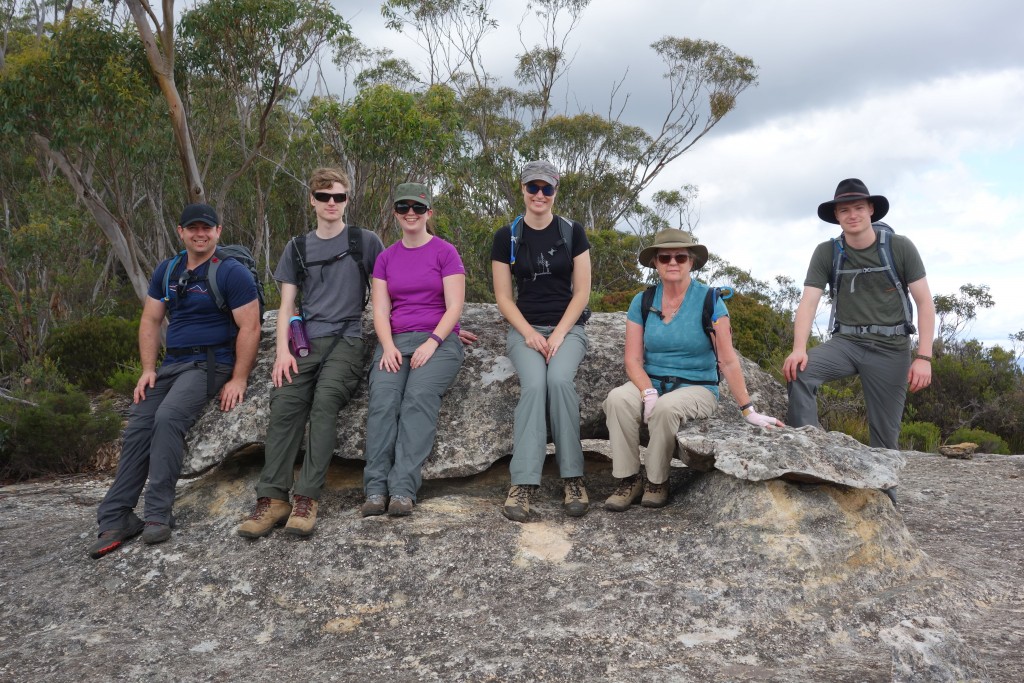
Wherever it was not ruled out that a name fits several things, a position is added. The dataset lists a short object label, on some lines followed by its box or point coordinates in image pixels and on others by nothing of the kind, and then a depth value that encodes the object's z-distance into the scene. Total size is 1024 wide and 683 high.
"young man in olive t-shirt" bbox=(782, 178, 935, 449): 4.61
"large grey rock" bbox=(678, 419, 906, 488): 3.94
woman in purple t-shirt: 4.27
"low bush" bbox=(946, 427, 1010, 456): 8.78
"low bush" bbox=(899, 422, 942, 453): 9.04
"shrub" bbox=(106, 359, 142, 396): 10.94
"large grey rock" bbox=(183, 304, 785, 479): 4.65
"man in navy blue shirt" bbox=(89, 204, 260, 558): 4.37
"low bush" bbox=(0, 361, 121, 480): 7.70
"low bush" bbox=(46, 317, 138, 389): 12.87
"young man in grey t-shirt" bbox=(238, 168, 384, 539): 4.21
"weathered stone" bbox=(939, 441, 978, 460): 7.82
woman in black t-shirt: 4.24
